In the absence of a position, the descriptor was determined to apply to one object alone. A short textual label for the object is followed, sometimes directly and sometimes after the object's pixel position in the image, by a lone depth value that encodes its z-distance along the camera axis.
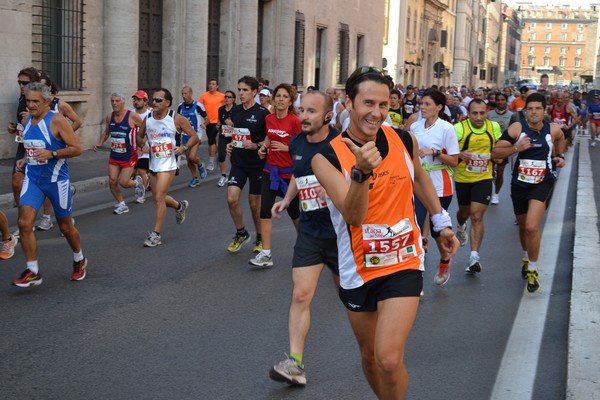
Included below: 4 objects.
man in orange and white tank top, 4.06
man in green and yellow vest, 9.16
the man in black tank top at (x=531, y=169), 8.24
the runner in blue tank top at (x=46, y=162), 7.91
